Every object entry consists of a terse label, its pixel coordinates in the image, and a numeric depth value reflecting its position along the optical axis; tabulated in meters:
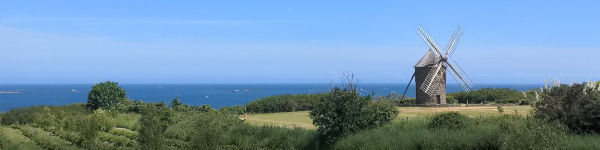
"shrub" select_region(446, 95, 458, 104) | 48.25
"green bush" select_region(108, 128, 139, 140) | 29.99
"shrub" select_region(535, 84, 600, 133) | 20.41
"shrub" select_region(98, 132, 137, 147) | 27.07
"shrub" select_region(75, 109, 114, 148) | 25.34
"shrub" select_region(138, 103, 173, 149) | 20.64
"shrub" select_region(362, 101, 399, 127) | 24.92
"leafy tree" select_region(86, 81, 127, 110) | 48.53
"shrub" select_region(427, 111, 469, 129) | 23.17
